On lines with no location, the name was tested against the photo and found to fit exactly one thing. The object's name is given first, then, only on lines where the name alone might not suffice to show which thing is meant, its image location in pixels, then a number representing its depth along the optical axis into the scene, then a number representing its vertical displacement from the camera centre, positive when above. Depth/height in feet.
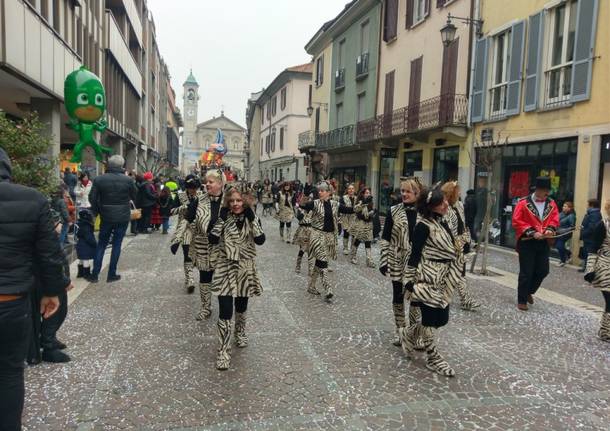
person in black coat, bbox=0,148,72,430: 8.68 -1.77
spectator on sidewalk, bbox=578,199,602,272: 31.81 -1.47
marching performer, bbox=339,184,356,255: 31.07 -2.66
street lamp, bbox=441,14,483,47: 45.32 +14.20
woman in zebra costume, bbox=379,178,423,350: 15.89 -1.92
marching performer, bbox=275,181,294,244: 46.78 -2.57
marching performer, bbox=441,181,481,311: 17.85 -1.07
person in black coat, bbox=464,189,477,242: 43.98 -1.58
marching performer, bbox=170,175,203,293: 22.08 -2.44
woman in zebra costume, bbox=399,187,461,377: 14.14 -2.30
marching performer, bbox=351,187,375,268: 34.22 -2.74
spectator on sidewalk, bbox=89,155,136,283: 24.71 -1.63
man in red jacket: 22.06 -1.88
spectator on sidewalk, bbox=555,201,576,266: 35.45 -2.33
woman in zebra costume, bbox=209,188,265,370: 14.79 -2.37
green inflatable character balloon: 35.47 +5.41
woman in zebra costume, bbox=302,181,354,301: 23.27 -2.49
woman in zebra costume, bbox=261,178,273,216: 79.06 -3.20
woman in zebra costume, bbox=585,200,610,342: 17.62 -2.60
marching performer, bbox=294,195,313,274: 25.28 -2.94
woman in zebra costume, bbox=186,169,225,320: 16.37 -1.62
